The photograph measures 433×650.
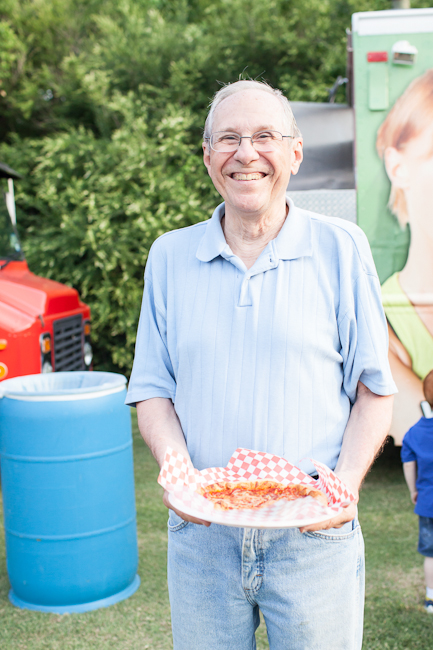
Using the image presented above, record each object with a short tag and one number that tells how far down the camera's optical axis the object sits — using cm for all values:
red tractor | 457
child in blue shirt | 311
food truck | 412
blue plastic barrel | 310
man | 144
